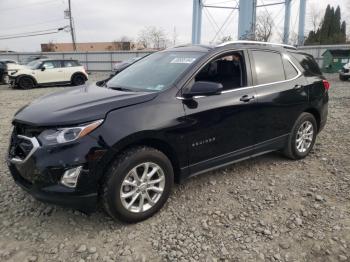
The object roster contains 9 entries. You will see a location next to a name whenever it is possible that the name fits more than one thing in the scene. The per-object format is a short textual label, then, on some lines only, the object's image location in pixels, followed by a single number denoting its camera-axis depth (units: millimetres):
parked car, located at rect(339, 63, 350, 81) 16656
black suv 2768
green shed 21328
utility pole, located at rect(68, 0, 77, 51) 44562
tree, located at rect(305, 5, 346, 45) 38500
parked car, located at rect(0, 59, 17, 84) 18516
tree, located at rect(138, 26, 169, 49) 57875
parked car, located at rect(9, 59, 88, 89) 16031
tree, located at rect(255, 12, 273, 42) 30781
